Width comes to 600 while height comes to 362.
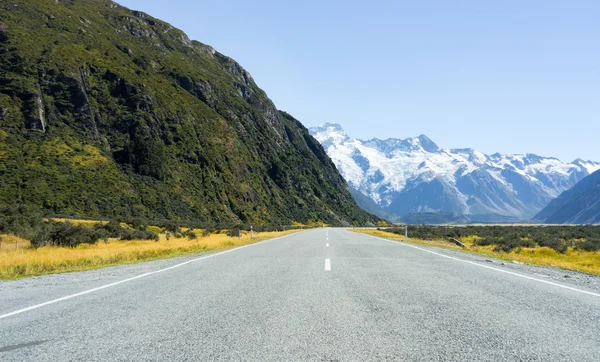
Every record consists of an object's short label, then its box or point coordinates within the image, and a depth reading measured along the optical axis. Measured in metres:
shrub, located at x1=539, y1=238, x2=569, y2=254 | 26.42
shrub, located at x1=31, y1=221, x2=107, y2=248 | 23.38
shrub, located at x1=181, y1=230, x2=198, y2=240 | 38.48
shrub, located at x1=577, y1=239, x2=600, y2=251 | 27.07
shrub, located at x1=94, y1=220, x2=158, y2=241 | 32.91
